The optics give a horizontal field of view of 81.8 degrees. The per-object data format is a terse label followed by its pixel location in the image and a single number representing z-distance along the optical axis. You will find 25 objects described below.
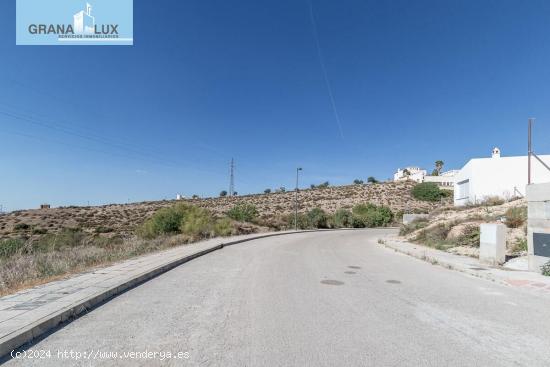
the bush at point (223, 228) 26.45
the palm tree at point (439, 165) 134.62
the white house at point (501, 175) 34.76
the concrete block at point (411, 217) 33.09
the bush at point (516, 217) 17.47
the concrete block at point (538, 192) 9.99
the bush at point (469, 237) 16.34
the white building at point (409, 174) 120.56
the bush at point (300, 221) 41.32
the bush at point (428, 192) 73.44
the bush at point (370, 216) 50.30
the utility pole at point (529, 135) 24.68
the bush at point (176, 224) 24.75
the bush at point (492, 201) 29.12
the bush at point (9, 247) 14.28
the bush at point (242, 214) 37.20
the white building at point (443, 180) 109.69
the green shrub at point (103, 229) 36.21
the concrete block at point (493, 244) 11.88
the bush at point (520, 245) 14.00
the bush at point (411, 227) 27.19
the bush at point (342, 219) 46.81
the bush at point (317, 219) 44.51
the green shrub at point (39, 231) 35.62
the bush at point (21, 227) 37.78
